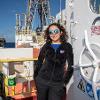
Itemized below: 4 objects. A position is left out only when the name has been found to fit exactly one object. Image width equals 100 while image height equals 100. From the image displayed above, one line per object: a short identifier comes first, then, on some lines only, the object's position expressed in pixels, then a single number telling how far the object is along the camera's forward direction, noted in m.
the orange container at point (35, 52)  2.77
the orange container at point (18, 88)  2.31
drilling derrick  13.56
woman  1.57
